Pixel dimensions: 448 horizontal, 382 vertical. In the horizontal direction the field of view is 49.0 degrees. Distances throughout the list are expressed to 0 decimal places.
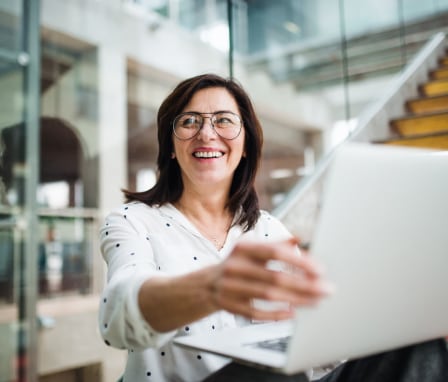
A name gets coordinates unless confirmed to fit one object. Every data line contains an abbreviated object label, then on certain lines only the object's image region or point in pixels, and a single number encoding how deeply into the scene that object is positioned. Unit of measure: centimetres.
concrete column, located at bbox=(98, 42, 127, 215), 368
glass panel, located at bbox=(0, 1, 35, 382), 276
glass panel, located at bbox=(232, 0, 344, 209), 451
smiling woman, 55
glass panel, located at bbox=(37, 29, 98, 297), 334
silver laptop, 54
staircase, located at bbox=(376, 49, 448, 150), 270
